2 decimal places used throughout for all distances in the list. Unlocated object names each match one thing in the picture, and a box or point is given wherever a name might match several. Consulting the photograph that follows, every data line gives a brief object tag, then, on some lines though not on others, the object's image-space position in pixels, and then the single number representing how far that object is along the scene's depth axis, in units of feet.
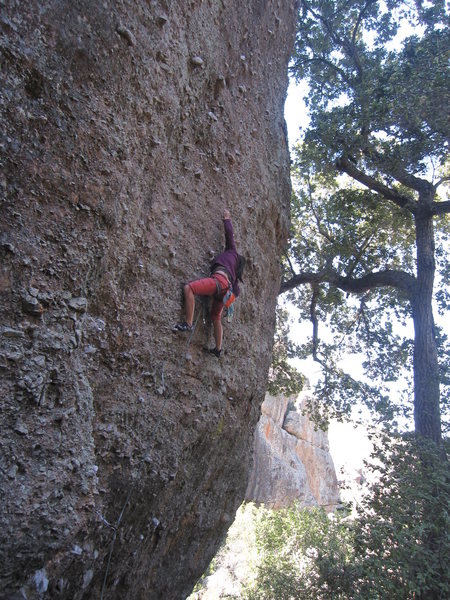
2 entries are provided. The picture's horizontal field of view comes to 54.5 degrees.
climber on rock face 12.92
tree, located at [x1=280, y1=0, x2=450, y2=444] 28.66
